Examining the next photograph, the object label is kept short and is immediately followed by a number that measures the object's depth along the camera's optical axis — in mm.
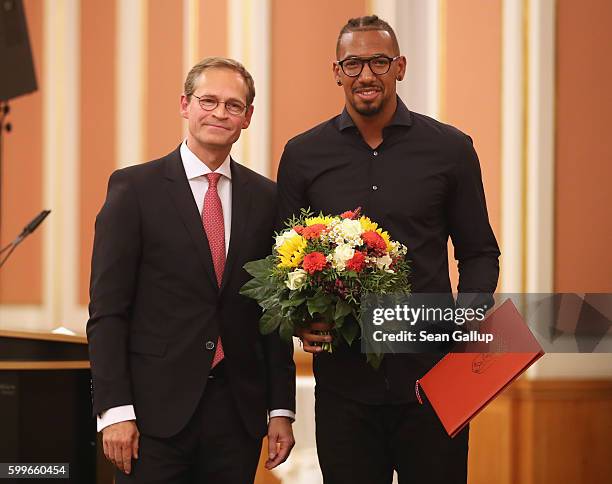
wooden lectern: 6836
